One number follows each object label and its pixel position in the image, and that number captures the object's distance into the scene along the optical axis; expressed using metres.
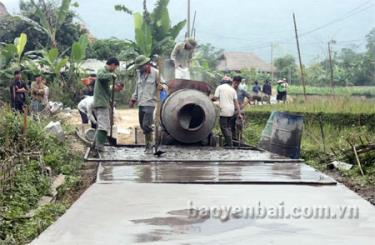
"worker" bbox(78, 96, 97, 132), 12.66
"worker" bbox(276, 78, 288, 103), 27.70
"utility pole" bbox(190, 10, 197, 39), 23.56
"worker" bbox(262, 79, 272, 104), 29.97
